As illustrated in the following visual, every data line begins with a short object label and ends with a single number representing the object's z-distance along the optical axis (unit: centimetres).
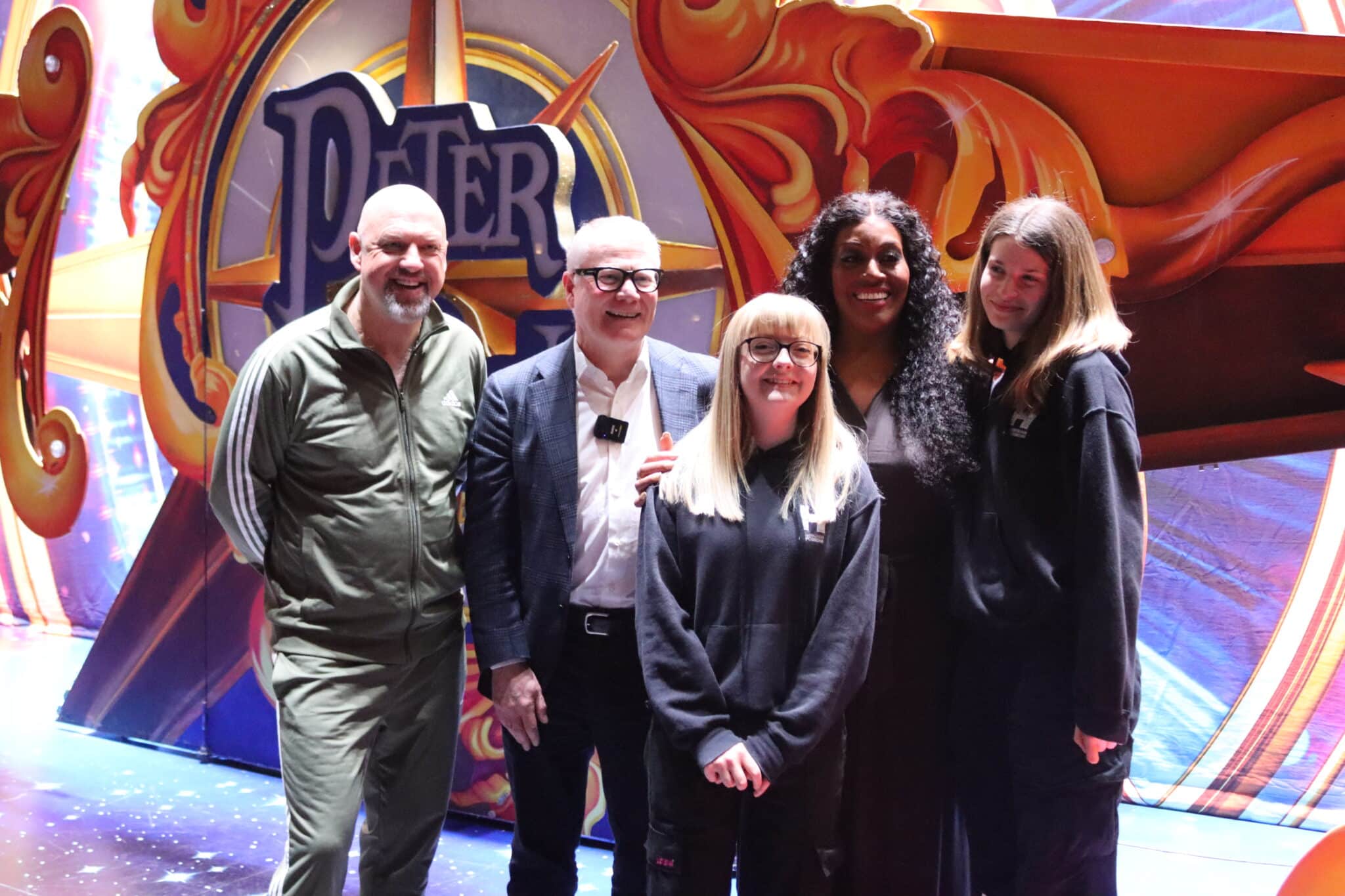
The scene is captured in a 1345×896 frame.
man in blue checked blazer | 239
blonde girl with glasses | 208
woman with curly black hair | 229
